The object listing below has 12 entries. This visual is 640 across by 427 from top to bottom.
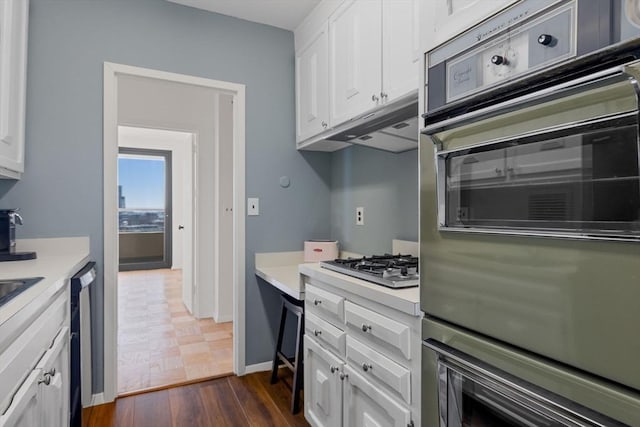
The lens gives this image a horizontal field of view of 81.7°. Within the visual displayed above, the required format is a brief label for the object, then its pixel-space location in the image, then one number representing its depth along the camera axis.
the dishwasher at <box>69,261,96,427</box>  1.59
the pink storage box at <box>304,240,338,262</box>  2.52
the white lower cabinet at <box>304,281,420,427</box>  1.15
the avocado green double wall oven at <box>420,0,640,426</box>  0.61
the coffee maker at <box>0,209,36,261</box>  1.74
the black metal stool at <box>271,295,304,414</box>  2.04
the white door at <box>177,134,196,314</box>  4.14
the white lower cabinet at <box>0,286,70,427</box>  0.86
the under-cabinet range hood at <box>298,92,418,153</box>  1.60
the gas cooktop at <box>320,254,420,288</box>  1.32
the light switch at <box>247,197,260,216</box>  2.53
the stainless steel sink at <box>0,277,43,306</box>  1.20
